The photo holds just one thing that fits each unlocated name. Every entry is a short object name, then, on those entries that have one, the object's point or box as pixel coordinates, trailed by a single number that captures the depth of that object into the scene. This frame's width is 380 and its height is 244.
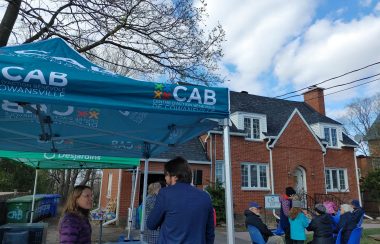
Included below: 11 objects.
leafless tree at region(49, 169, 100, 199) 33.53
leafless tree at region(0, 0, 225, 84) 8.22
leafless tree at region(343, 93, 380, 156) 42.93
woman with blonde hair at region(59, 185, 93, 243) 3.21
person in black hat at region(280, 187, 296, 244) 8.20
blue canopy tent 3.02
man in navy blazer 2.97
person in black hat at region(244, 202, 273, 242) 6.76
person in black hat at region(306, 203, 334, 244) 6.78
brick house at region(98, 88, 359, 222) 19.95
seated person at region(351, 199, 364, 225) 7.37
